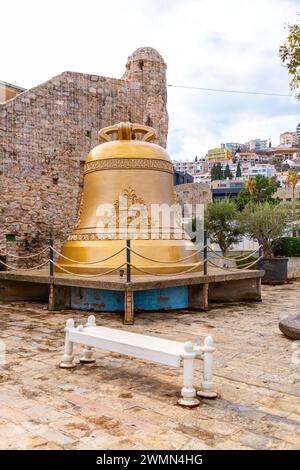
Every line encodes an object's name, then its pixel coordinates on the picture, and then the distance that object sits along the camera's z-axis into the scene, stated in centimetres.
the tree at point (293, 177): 3517
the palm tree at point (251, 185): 3534
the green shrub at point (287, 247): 1595
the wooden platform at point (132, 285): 714
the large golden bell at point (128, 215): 818
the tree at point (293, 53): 604
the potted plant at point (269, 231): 1427
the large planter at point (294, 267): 1555
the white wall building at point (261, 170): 11373
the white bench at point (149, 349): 355
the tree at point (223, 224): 1592
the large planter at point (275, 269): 1423
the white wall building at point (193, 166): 15406
